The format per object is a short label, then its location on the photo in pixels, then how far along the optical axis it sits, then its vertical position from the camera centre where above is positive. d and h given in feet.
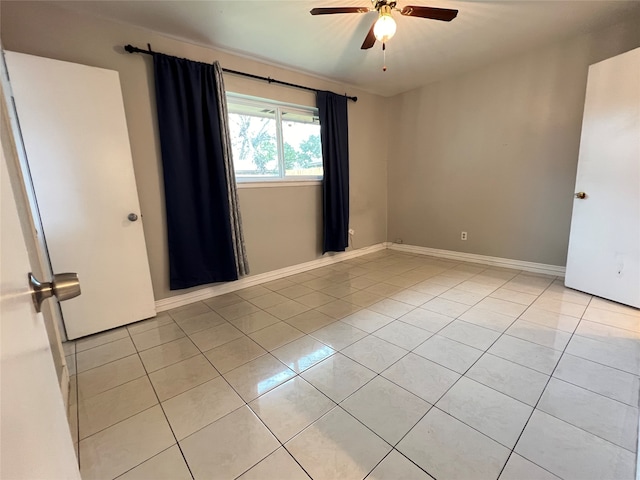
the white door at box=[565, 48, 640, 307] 7.61 -0.36
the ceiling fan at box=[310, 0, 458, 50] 6.22 +3.69
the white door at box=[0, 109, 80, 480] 1.24 -0.92
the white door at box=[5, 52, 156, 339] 6.36 +0.36
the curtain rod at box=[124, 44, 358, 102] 7.53 +3.87
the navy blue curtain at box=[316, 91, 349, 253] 11.84 +0.70
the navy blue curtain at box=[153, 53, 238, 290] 8.21 +0.56
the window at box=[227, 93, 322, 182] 10.16 +1.87
